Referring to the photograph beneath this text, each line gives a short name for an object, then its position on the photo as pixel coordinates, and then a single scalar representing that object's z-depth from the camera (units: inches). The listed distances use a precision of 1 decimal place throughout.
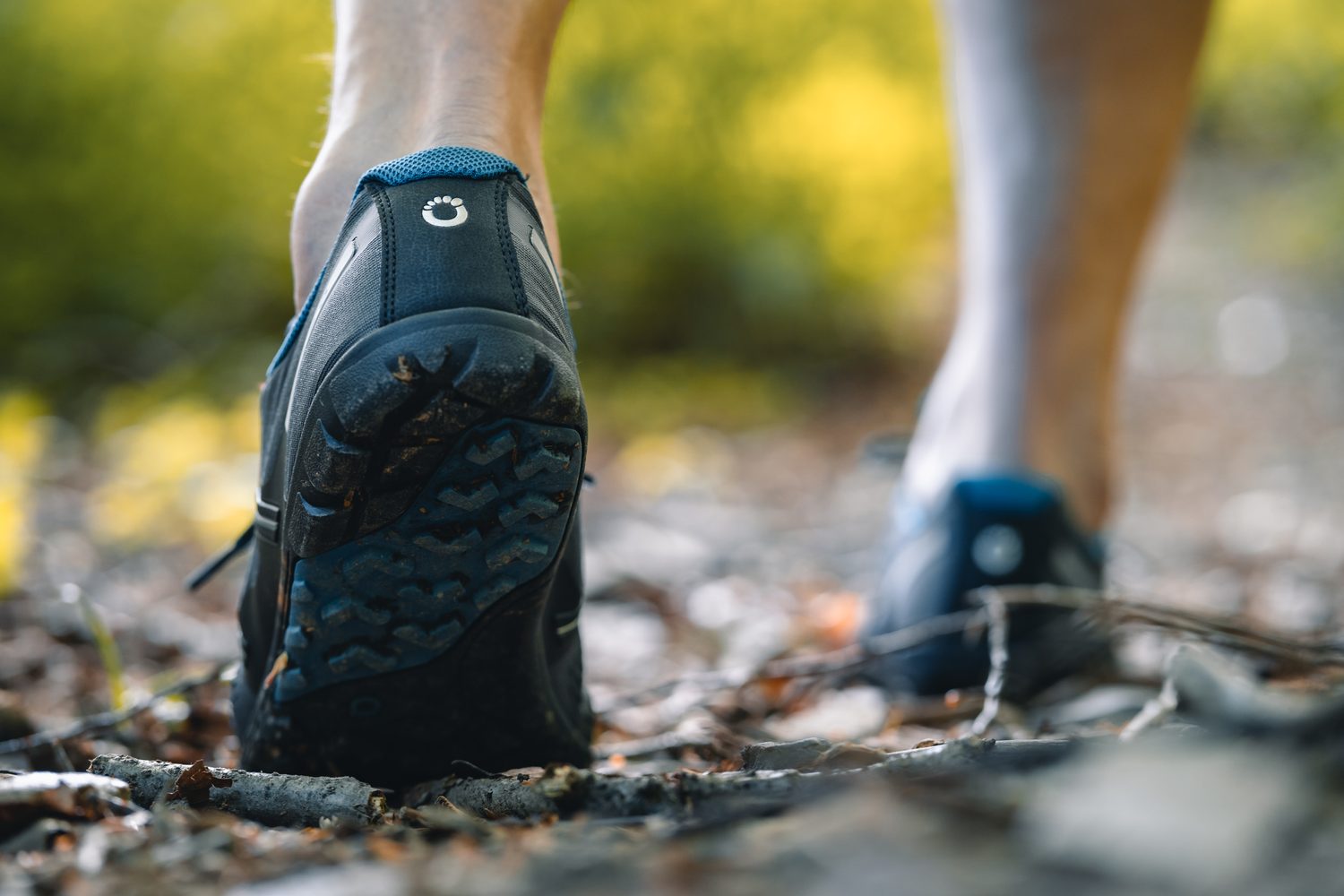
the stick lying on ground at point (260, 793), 34.3
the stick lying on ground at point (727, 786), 32.5
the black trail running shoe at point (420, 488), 34.2
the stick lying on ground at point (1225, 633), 37.7
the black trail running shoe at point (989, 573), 42.9
